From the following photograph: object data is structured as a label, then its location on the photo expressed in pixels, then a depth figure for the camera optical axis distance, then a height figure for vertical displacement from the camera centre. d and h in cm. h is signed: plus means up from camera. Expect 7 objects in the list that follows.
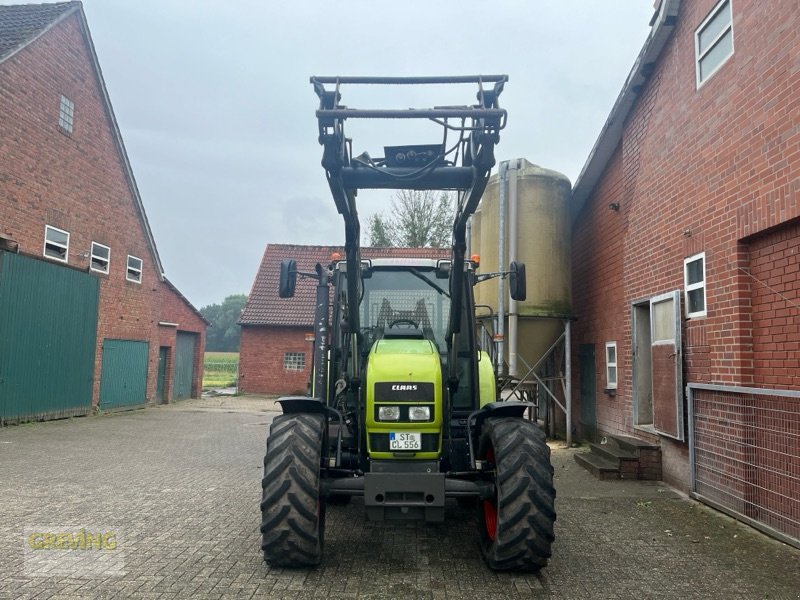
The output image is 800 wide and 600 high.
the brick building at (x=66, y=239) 1267 +292
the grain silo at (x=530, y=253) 1042 +197
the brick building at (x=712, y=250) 538 +133
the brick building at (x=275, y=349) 2464 +38
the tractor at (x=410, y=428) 411 -52
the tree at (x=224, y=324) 8225 +479
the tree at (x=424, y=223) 3188 +756
